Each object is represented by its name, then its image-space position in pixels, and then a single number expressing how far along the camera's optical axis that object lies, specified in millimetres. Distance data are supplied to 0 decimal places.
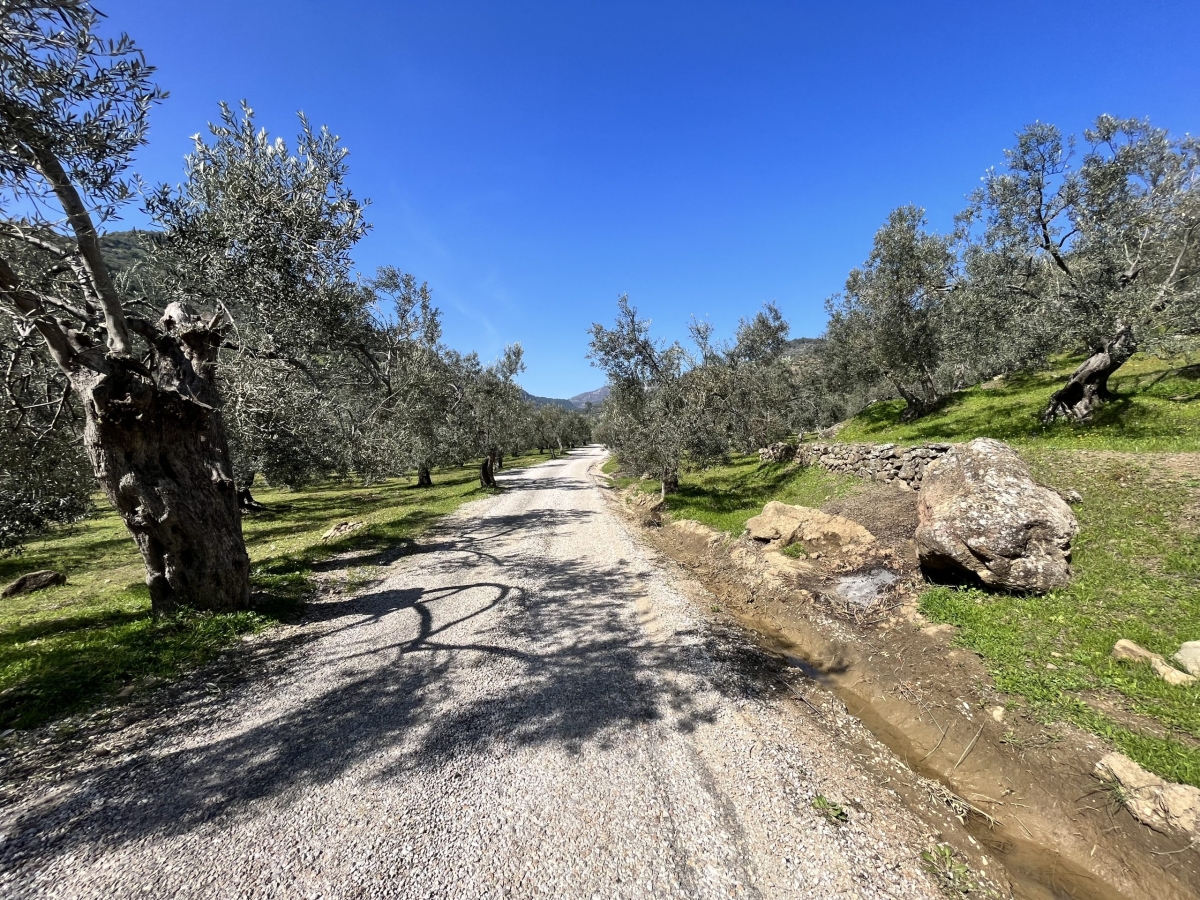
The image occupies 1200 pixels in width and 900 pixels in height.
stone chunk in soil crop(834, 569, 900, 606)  8858
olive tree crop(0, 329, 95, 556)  8766
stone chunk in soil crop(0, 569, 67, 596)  12133
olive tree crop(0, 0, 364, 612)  6152
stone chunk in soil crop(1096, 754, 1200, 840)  3914
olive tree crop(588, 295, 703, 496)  17859
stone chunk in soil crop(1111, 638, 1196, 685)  5172
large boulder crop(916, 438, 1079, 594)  7453
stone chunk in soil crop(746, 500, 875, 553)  10969
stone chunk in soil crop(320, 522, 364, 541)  16109
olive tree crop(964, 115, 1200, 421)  12789
